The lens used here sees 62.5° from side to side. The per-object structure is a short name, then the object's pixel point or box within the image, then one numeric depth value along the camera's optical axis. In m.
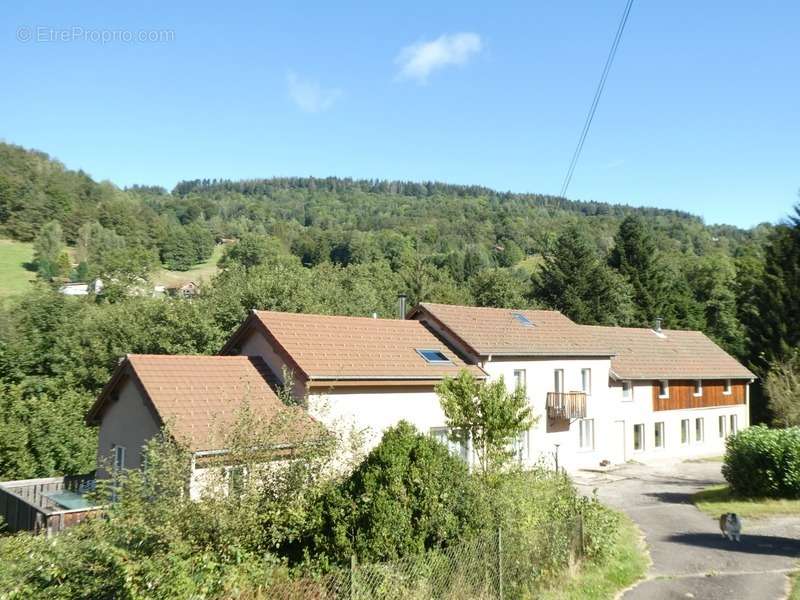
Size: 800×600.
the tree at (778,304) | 47.00
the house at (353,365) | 19.83
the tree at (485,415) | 14.56
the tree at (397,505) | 10.13
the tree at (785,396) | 26.28
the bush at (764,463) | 20.66
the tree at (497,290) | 63.41
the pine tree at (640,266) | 60.81
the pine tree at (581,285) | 57.78
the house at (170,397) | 16.67
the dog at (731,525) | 16.16
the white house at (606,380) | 27.47
